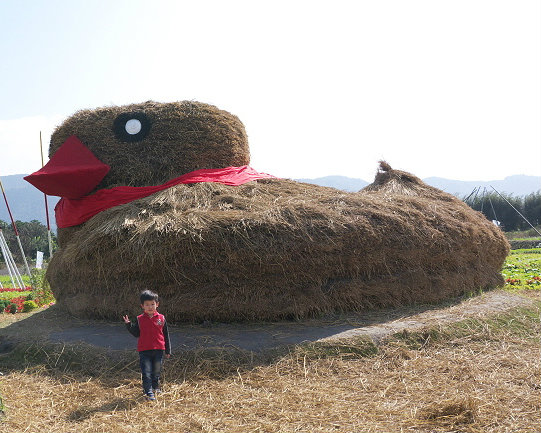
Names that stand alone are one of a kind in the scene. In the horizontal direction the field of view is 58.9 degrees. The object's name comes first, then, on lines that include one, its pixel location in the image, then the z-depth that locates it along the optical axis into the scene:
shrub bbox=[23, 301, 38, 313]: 10.02
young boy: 4.35
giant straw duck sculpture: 5.82
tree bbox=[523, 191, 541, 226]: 39.78
